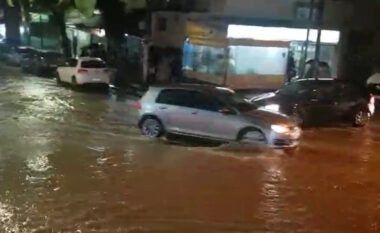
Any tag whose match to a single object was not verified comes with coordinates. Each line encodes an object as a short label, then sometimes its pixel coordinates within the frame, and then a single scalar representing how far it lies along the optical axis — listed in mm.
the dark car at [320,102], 20672
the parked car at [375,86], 29534
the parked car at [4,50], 43625
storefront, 30516
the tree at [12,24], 50044
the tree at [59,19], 36325
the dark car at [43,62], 35938
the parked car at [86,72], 29750
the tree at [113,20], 36906
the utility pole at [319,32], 25662
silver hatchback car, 15812
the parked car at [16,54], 39062
